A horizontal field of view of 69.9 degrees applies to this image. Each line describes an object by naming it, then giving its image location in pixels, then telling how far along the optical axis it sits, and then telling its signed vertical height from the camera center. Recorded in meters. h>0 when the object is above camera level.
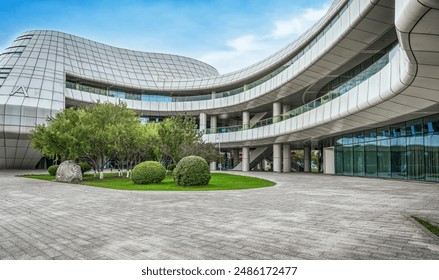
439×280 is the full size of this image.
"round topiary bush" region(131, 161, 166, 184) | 19.97 -0.78
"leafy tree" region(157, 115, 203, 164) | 27.20 +2.05
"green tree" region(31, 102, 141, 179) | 23.97 +2.15
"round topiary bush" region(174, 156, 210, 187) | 18.06 -0.62
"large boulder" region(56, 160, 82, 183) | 23.91 -0.99
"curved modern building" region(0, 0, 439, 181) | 15.27 +7.60
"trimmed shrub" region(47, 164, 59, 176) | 30.97 -0.97
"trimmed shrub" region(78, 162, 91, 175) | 31.17 -0.56
